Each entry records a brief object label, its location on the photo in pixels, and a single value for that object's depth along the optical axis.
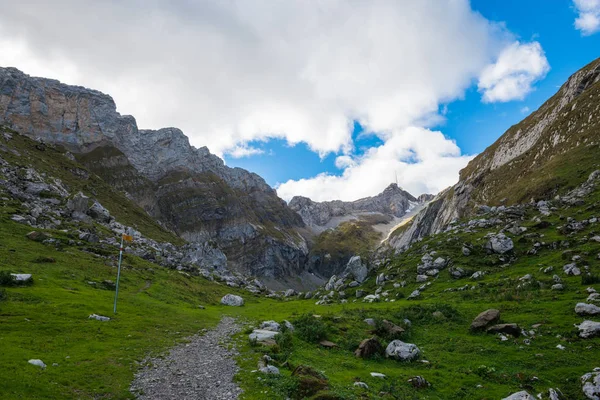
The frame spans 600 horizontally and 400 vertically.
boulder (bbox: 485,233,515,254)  52.84
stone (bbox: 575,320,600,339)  23.80
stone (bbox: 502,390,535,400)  16.31
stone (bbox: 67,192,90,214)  105.75
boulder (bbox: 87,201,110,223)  117.09
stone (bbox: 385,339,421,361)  25.22
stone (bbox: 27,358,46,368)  19.20
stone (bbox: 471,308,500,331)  29.69
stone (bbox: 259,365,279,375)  20.46
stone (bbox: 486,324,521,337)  27.00
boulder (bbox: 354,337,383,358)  26.16
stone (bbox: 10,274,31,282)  38.97
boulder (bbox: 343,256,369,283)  72.56
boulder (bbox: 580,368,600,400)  17.61
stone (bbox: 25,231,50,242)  65.06
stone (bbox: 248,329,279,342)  29.28
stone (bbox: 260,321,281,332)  33.53
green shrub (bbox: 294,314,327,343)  30.07
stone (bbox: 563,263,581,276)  37.34
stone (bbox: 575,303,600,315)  26.80
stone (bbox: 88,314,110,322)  32.74
